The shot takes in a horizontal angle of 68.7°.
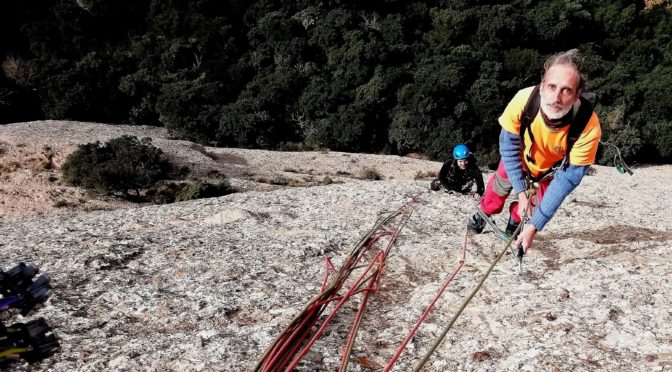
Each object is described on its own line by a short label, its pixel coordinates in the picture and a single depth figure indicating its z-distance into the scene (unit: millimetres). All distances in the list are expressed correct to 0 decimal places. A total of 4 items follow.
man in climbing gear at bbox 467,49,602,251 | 3914
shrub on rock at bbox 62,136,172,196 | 20078
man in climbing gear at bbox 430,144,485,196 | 10625
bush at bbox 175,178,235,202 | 19531
